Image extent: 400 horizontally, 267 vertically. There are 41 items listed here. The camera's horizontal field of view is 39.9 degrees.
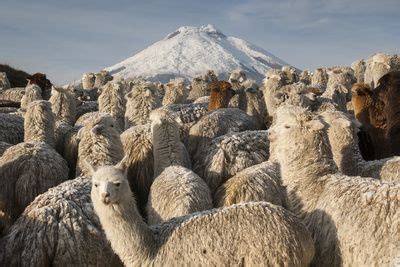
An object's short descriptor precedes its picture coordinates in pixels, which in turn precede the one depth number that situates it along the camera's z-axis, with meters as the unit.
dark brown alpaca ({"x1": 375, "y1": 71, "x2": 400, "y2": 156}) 7.39
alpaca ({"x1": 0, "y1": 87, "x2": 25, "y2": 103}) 14.36
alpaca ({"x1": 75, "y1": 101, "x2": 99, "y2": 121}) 11.47
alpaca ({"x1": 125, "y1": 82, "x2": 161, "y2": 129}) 9.15
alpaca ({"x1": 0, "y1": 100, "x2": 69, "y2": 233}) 6.11
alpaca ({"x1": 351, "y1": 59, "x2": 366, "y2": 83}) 16.92
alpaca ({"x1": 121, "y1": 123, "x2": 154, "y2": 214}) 6.97
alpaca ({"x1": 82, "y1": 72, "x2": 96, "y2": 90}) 19.36
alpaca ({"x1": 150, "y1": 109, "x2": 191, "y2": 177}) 6.85
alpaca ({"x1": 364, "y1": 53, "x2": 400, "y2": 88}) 12.88
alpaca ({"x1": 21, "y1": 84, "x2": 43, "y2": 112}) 11.38
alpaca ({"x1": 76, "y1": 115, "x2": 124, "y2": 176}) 6.84
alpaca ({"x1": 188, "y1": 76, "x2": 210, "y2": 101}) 14.65
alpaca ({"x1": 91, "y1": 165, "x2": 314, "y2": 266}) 4.22
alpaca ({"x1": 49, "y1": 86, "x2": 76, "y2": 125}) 10.19
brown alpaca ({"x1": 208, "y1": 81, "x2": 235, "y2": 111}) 10.38
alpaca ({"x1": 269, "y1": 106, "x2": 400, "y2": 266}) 4.22
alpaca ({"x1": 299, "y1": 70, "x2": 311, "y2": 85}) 17.00
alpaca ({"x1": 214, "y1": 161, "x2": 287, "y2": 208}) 5.90
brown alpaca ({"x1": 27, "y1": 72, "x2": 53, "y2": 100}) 13.55
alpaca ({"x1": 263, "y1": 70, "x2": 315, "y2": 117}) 8.95
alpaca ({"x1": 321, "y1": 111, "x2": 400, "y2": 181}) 6.03
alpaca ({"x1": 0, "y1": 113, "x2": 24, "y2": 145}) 8.35
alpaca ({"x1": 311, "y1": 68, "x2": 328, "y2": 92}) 15.39
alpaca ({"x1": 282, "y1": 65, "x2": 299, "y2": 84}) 14.98
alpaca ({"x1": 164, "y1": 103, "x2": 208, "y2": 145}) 8.81
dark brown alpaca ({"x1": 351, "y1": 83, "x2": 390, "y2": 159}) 7.80
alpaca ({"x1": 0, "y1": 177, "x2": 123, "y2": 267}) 4.96
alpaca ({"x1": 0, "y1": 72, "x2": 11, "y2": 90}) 17.31
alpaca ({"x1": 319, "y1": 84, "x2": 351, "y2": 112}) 10.70
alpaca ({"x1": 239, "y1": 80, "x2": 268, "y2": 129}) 11.62
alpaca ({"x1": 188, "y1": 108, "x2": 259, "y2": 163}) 7.99
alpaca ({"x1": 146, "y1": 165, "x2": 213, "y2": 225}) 5.47
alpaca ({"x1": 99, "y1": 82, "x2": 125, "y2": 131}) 10.13
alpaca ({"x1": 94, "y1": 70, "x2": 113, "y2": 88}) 18.52
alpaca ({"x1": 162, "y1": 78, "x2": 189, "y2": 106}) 12.04
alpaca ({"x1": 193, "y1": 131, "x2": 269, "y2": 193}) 6.94
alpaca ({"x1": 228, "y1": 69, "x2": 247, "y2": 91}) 15.95
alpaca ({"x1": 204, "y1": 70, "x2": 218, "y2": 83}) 16.10
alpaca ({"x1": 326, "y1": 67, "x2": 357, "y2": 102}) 13.10
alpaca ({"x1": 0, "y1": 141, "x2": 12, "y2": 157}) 7.26
